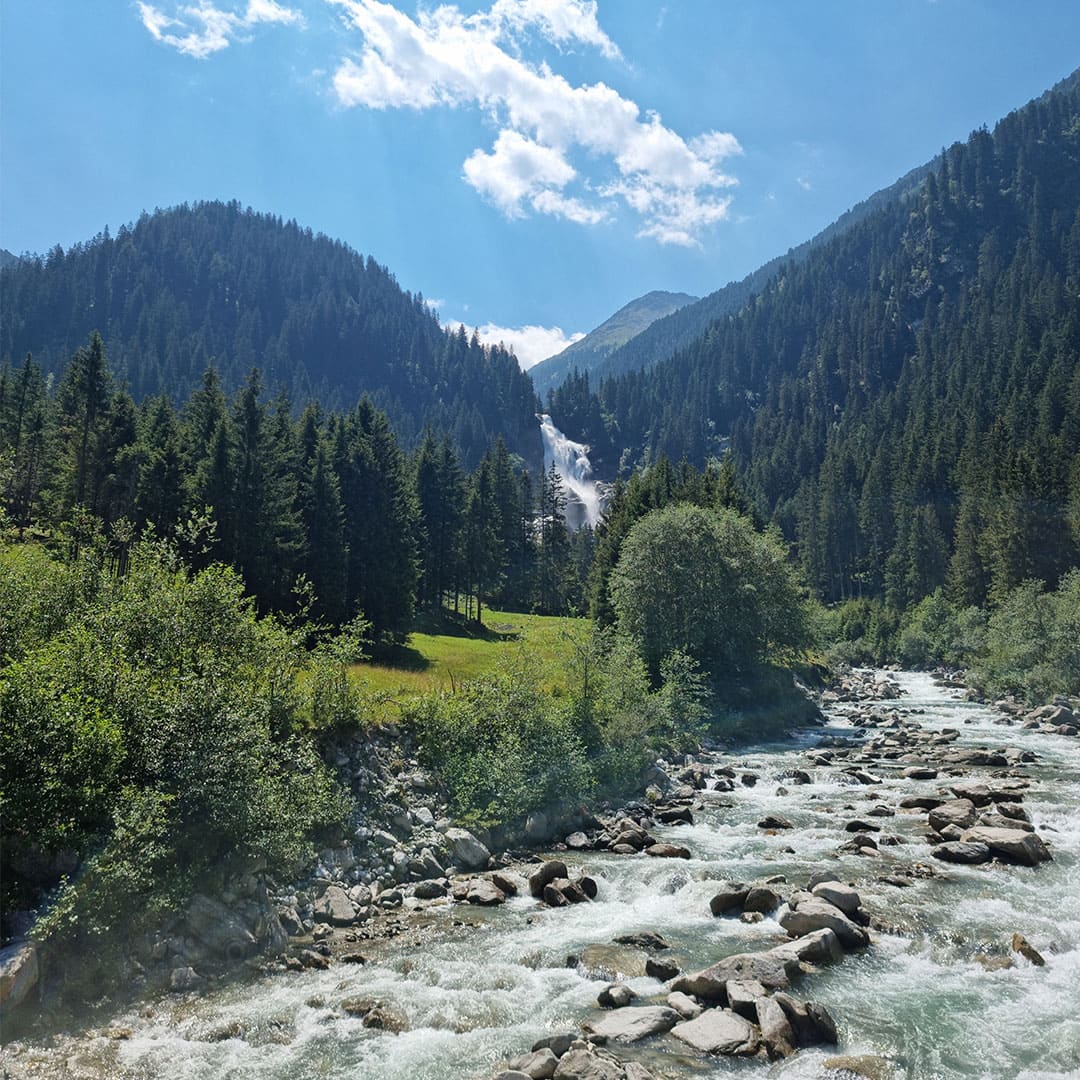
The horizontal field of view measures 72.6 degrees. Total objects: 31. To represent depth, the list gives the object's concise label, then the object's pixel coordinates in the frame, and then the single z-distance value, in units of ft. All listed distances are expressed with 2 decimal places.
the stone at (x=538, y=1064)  34.50
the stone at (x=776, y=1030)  36.88
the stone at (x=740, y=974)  42.70
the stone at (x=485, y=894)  59.77
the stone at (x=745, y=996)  40.14
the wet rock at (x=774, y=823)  80.18
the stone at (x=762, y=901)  56.44
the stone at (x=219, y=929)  47.57
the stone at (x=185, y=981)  43.50
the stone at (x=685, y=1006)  40.78
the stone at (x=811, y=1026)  38.04
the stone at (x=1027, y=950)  46.65
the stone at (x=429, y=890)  61.11
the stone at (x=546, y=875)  62.03
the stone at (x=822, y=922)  49.57
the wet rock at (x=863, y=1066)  35.37
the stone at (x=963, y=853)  66.13
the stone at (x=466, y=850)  69.10
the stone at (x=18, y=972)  37.24
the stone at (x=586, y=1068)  33.68
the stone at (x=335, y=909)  54.75
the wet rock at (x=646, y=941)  50.66
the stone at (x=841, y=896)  53.88
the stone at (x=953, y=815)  75.72
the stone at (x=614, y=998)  42.45
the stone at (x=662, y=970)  45.93
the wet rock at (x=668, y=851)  70.92
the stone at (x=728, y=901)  57.06
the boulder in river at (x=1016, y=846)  65.62
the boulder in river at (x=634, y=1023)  38.75
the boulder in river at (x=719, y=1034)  37.31
